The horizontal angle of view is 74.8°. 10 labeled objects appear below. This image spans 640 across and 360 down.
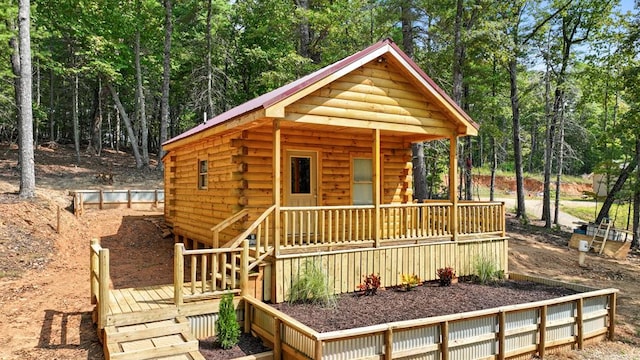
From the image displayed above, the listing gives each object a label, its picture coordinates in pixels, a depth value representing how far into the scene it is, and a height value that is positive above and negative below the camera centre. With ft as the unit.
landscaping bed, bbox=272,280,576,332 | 24.16 -8.54
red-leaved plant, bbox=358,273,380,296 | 29.43 -7.90
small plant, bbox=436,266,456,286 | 32.78 -8.01
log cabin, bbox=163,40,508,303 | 27.20 -0.59
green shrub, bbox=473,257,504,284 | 34.71 -8.13
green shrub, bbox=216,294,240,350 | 23.04 -8.44
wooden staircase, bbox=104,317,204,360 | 19.60 -8.31
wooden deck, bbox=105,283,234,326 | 21.99 -7.51
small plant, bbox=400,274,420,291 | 31.01 -8.06
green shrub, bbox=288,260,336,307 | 27.28 -7.56
